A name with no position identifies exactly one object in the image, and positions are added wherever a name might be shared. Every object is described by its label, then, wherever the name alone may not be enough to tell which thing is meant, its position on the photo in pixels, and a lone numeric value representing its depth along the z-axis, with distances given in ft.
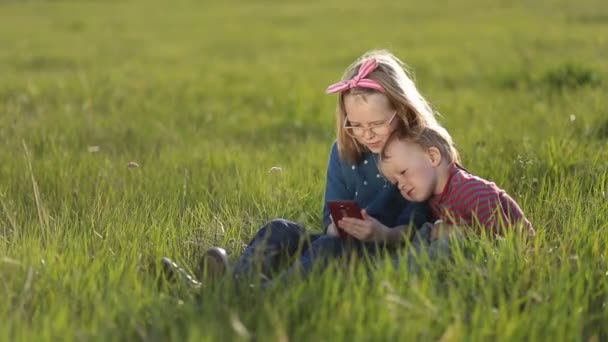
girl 12.18
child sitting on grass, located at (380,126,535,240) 12.09
